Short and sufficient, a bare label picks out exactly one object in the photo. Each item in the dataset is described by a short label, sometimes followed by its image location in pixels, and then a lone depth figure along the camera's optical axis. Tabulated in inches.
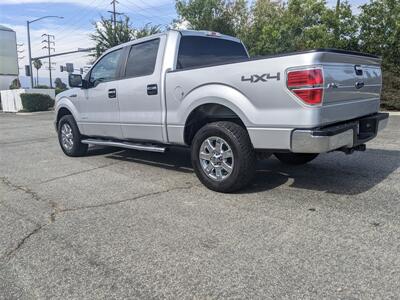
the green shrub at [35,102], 1072.3
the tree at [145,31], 1176.6
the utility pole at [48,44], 3347.4
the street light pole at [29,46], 1321.4
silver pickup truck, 155.2
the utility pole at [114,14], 1147.6
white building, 1877.1
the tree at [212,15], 1046.4
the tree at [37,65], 3161.4
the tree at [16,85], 1390.5
